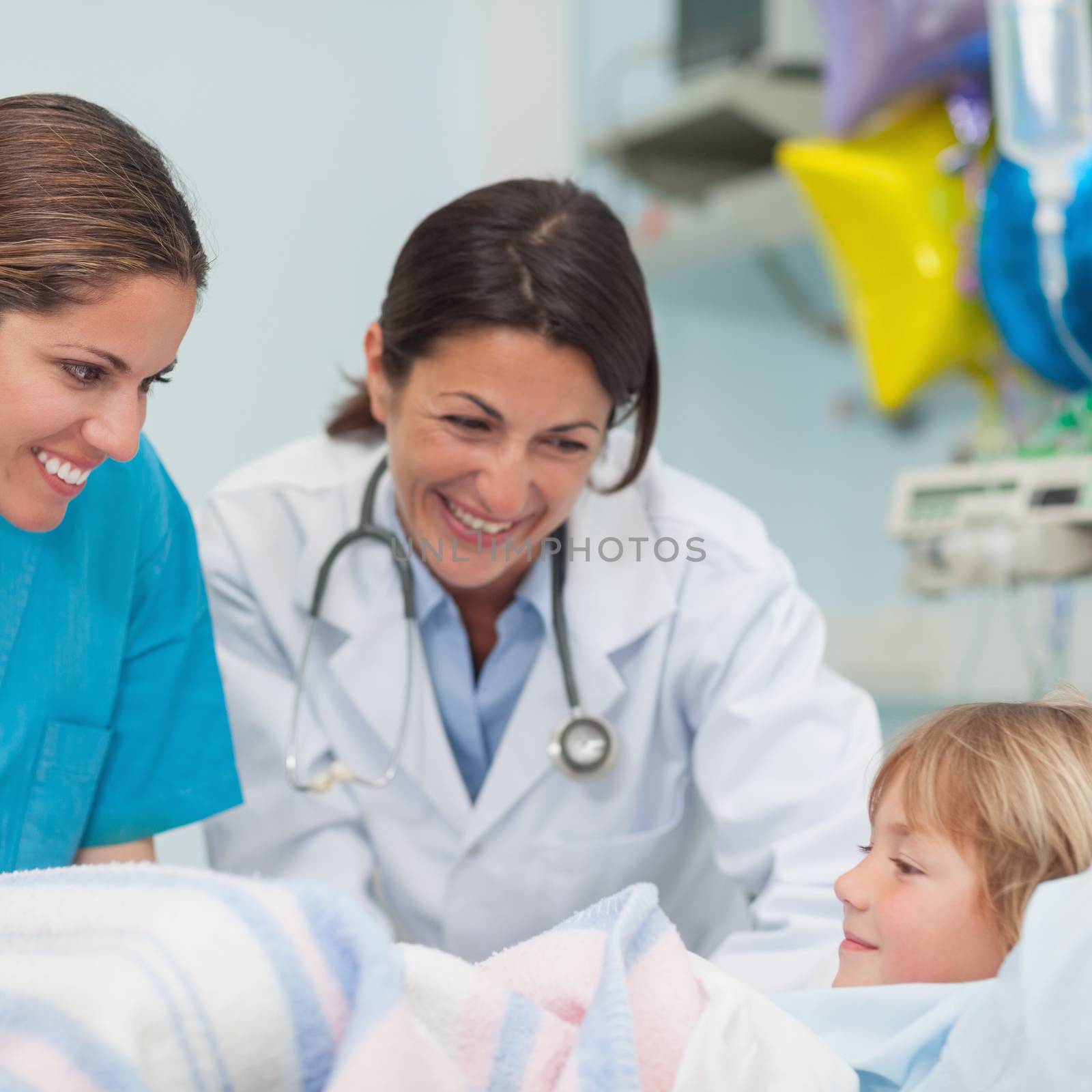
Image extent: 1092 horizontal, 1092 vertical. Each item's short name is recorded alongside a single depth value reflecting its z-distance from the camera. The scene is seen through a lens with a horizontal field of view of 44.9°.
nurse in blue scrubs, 0.91
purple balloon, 2.25
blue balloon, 2.03
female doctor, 1.33
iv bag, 1.98
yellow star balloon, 2.30
